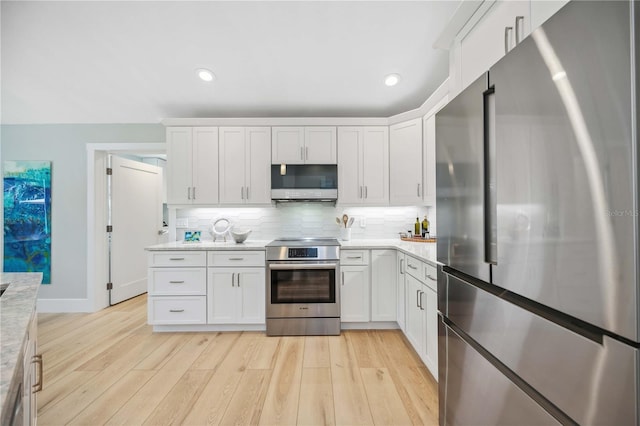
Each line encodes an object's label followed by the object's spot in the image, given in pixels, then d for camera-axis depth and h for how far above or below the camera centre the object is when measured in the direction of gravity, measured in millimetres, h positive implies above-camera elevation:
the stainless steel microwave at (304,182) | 3322 +364
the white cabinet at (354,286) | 3045 -769
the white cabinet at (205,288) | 3029 -777
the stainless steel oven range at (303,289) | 2949 -784
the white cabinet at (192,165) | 3361 +569
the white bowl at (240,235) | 3277 -242
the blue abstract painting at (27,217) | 3633 -33
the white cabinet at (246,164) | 3367 +580
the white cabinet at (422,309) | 2012 -757
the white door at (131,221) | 3939 -109
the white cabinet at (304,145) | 3367 +800
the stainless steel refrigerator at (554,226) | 602 -37
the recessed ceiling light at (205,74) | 2934 +1435
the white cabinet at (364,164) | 3383 +579
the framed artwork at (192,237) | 3568 -286
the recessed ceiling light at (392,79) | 2979 +1401
